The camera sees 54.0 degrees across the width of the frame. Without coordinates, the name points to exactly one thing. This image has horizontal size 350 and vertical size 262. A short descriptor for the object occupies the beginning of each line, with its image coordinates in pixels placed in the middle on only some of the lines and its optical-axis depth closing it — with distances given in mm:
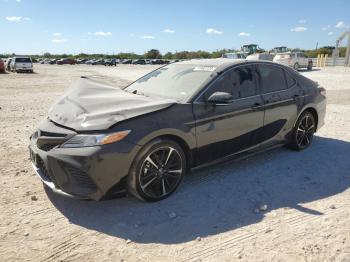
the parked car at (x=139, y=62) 79119
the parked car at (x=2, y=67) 31078
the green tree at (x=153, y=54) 118125
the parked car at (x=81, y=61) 90219
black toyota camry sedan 3572
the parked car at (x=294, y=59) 29969
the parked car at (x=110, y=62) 69062
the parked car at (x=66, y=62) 80000
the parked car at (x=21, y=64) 33156
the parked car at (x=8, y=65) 36075
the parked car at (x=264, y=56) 28422
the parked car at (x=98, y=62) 78894
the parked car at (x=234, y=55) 30888
